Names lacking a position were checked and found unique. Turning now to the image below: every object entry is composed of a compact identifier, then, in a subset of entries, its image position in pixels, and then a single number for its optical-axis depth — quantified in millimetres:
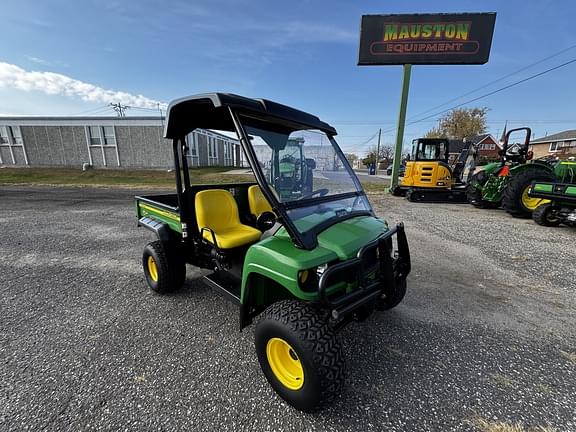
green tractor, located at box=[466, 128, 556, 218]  6484
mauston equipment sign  10016
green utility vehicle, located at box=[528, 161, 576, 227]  5129
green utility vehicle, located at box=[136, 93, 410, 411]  1513
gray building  18609
